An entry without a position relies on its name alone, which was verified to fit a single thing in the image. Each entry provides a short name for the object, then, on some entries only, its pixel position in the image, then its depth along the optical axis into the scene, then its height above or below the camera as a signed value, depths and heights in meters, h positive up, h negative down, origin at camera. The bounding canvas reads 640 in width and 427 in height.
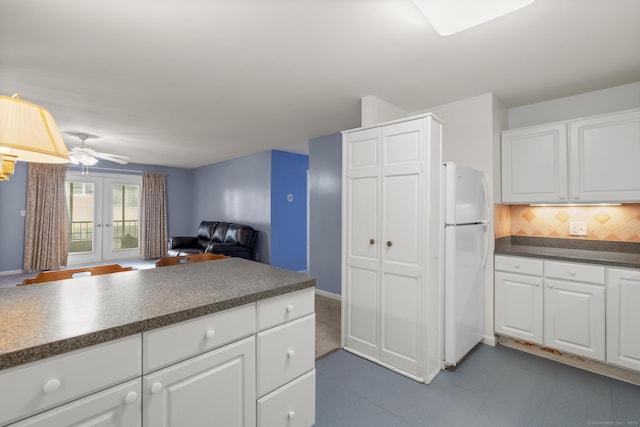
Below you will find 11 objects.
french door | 6.54 -0.06
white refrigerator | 2.37 -0.37
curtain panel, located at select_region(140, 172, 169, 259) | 7.29 -0.06
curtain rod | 6.51 +1.06
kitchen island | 0.85 -0.46
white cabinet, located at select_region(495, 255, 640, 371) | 2.19 -0.75
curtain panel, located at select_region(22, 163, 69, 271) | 5.79 -0.10
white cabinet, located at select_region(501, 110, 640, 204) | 2.43 +0.50
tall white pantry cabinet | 2.23 -0.24
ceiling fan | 4.22 +0.90
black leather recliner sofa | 5.54 -0.55
